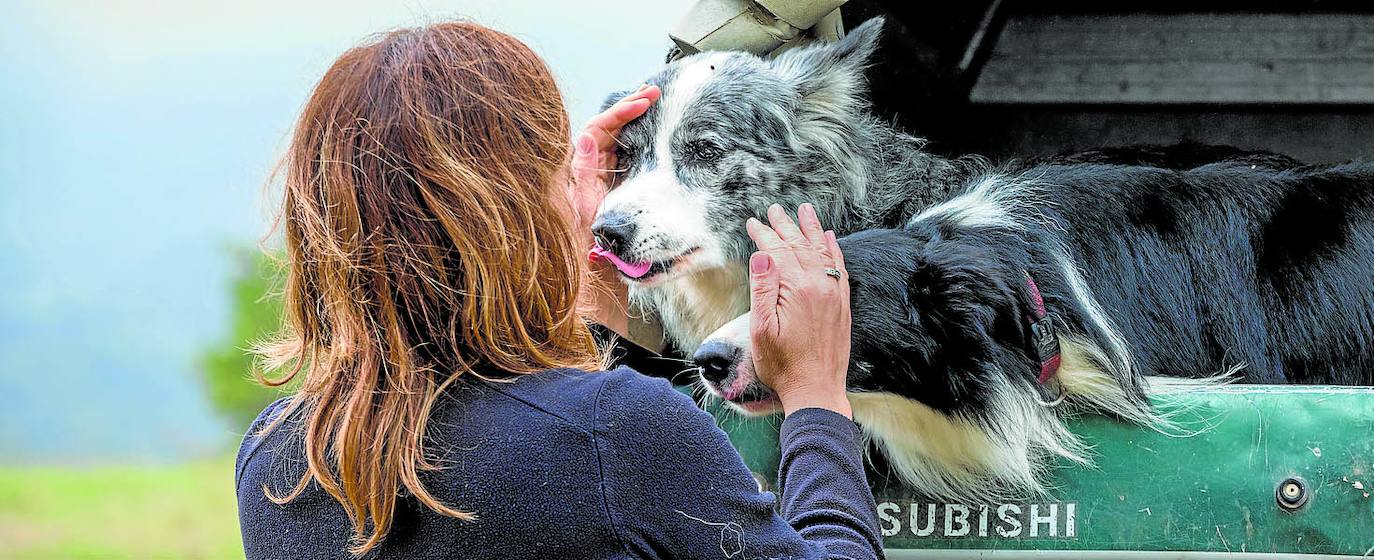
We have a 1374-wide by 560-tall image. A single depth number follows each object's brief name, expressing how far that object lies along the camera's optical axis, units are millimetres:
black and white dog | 4836
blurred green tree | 15813
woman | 4350
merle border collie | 5268
